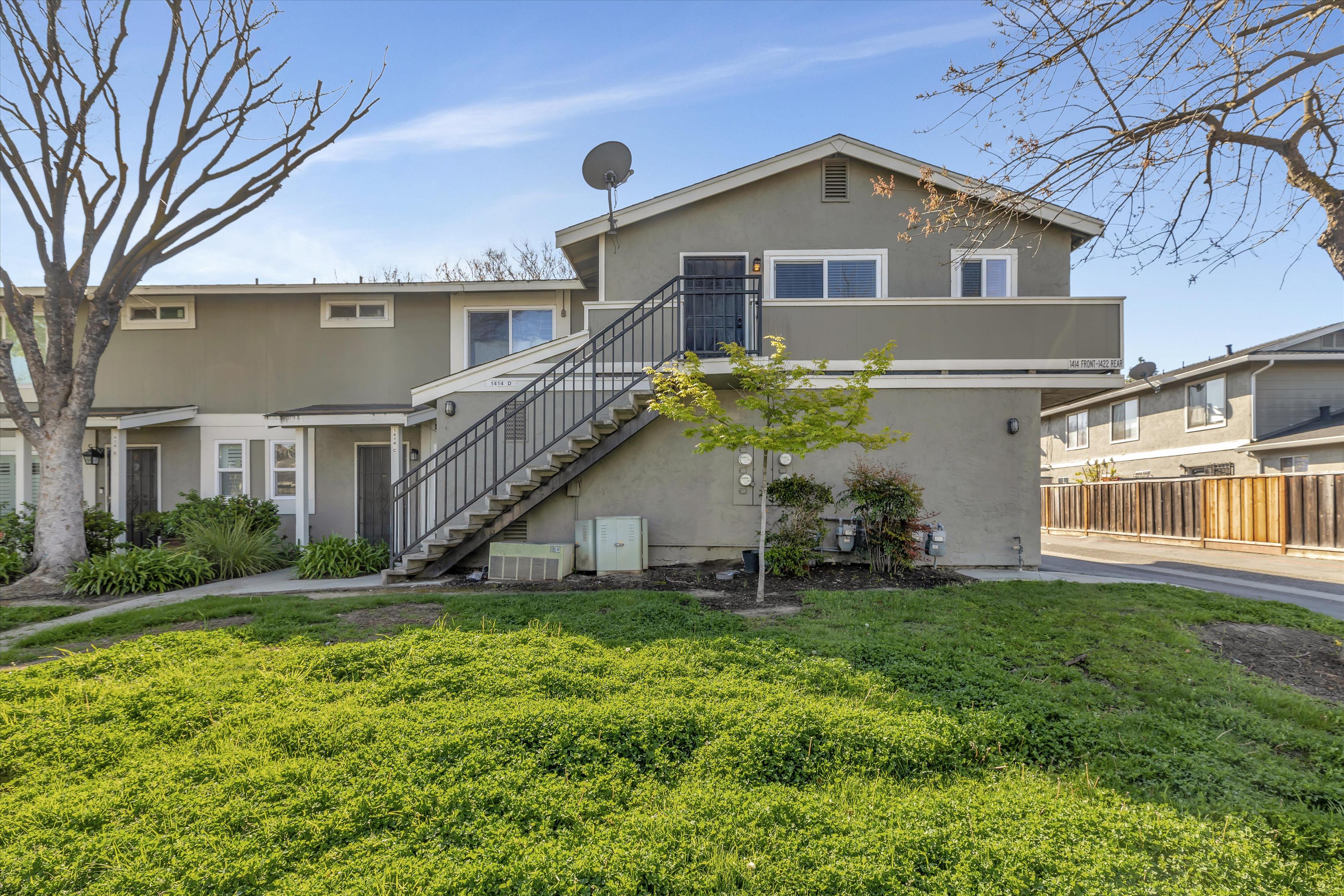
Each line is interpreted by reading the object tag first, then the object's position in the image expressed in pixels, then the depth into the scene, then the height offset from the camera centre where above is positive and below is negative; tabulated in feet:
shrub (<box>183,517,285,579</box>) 34.86 -4.47
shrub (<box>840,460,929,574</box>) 30.01 -2.54
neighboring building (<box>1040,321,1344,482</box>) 59.36 +4.34
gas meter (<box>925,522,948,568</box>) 31.42 -3.96
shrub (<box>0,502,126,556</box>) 35.37 -3.64
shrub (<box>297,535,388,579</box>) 33.55 -4.97
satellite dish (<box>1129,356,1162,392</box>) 38.78 +5.26
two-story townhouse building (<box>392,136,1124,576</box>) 32.32 +2.56
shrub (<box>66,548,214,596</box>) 30.22 -5.09
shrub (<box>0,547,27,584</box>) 32.27 -4.93
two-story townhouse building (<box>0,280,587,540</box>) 43.11 +6.41
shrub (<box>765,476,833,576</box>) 30.01 -3.11
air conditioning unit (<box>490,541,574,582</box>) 31.01 -4.74
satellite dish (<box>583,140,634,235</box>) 36.54 +16.45
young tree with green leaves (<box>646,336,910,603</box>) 25.71 +2.15
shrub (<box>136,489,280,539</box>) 38.47 -3.00
